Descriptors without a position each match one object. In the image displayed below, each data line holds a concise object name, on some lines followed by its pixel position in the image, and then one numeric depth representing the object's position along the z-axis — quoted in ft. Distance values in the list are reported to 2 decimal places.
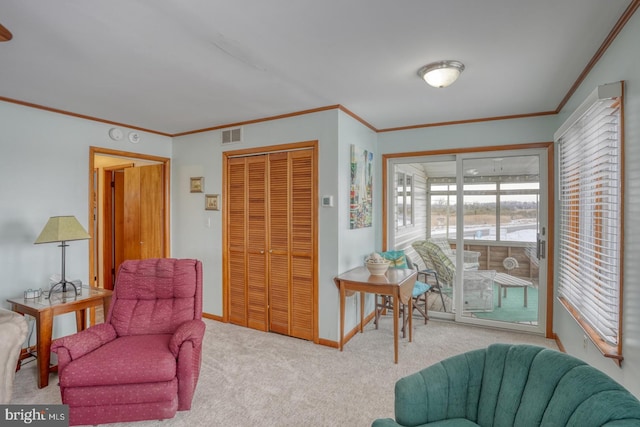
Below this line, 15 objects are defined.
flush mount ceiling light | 7.68
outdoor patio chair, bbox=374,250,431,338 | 12.18
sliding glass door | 12.03
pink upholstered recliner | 6.68
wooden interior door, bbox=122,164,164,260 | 14.82
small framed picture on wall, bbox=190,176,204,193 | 13.83
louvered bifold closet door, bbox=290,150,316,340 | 11.31
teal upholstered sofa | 3.67
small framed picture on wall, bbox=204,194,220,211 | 13.44
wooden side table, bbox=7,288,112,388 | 8.39
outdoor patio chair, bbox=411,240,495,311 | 12.93
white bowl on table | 10.80
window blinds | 6.25
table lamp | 9.21
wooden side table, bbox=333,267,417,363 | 9.64
